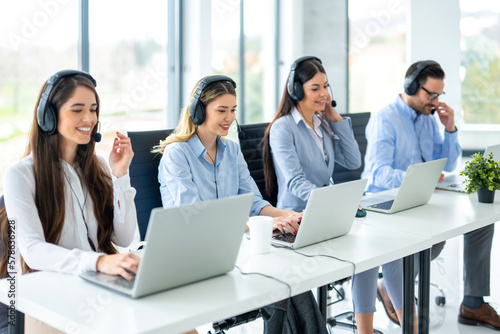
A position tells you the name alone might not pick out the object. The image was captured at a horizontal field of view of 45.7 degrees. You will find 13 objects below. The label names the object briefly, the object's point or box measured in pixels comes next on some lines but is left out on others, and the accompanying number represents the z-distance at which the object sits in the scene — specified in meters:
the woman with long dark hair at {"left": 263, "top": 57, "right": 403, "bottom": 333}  2.64
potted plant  2.53
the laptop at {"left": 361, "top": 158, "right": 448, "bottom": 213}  2.27
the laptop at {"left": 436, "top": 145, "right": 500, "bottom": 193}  2.82
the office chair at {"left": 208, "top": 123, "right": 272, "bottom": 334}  2.72
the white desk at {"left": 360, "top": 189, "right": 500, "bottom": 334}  2.03
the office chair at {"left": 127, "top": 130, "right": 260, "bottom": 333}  2.29
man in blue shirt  2.88
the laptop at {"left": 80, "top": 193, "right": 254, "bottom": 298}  1.33
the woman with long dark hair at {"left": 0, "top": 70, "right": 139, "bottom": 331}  1.65
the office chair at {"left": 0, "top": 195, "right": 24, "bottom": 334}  1.53
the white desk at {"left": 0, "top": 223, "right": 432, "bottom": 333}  1.27
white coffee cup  1.77
